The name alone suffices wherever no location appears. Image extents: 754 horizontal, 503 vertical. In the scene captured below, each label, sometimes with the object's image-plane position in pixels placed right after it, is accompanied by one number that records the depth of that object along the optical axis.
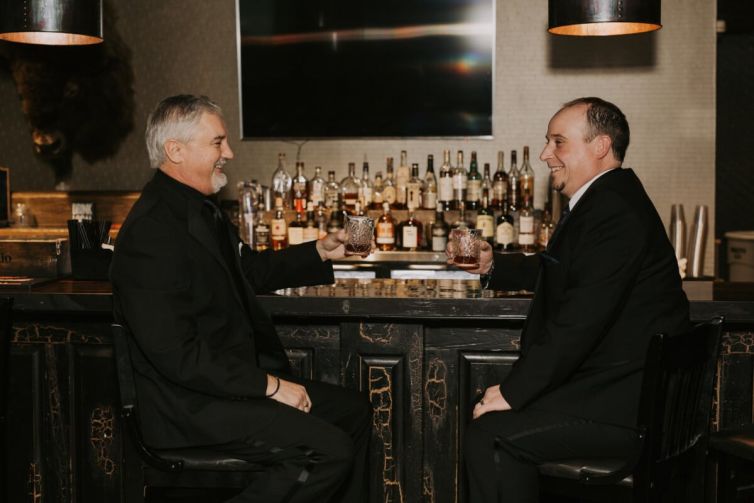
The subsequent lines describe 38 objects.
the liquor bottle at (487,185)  4.87
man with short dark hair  2.03
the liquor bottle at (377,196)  5.02
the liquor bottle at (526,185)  4.86
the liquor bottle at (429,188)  4.95
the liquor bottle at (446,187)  4.88
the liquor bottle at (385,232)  4.81
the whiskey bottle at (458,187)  4.88
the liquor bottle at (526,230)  4.73
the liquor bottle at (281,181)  5.16
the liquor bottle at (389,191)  4.98
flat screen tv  5.21
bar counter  2.50
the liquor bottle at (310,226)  4.89
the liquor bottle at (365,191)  5.01
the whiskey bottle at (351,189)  5.02
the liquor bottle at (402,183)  4.96
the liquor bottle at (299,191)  4.96
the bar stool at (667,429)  1.79
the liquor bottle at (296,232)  4.88
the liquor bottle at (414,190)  4.89
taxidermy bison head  5.26
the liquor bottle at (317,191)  4.98
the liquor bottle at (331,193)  5.07
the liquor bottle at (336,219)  4.99
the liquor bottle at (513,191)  4.88
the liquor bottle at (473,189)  4.88
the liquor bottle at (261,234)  4.94
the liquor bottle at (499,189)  4.90
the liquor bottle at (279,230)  4.89
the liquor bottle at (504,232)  4.75
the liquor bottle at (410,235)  4.84
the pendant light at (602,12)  2.75
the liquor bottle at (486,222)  4.77
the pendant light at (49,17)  2.79
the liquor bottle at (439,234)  4.82
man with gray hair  2.02
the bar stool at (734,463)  2.08
